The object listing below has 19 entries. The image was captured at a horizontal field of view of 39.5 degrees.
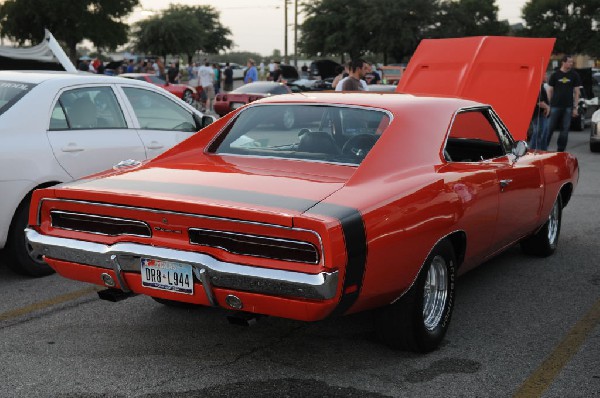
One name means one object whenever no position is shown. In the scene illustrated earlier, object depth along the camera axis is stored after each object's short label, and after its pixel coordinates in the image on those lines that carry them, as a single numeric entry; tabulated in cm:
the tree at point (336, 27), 6838
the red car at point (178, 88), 2553
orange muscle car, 392
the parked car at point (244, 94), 2191
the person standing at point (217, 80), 3688
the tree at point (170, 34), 6944
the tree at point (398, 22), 6550
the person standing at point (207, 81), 2745
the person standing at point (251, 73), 3141
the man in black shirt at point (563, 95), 1422
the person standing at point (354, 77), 1108
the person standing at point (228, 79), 3514
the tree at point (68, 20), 4628
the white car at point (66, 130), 619
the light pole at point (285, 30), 5909
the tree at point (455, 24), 6806
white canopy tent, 1118
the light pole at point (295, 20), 6022
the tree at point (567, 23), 8712
